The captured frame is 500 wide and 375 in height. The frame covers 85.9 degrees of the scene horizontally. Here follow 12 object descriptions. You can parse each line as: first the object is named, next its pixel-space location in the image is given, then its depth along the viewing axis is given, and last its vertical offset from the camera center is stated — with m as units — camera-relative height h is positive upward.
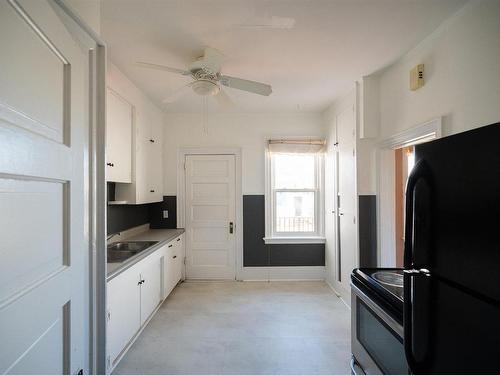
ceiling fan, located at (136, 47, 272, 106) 2.10 +0.92
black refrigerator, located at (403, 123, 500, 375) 0.64 -0.18
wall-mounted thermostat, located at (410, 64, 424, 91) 2.12 +0.90
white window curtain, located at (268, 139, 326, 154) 4.09 +0.67
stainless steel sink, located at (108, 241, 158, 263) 2.37 -0.58
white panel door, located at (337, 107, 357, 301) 3.08 -0.08
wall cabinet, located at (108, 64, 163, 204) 2.78 +0.56
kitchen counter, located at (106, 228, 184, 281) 2.01 -0.58
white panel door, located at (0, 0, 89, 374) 0.56 +0.00
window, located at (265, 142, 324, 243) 4.17 -0.10
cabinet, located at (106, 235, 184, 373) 2.00 -0.97
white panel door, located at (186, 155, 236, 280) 4.18 -0.35
